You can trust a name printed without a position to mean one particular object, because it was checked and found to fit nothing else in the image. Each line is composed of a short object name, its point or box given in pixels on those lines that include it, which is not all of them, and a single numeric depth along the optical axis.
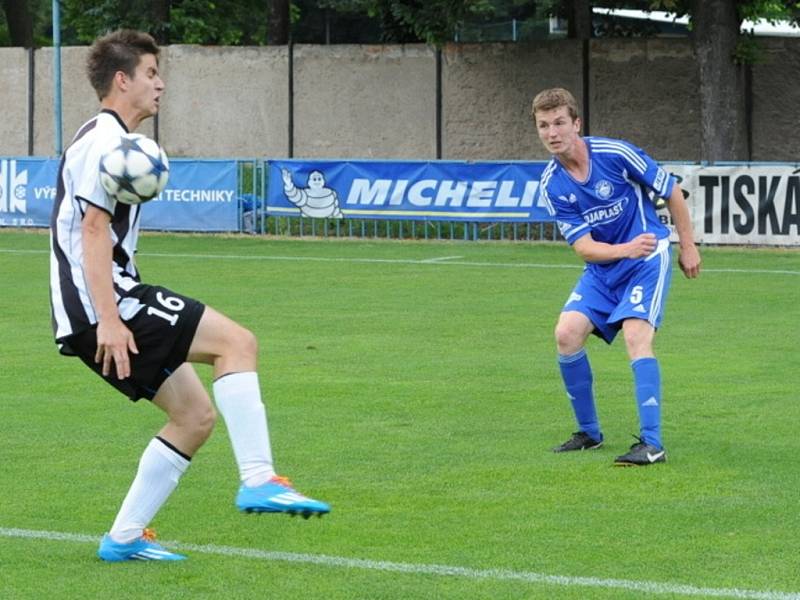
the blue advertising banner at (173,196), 26.03
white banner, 22.16
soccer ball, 6.04
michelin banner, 23.97
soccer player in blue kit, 8.87
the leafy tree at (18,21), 47.47
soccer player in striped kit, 6.11
